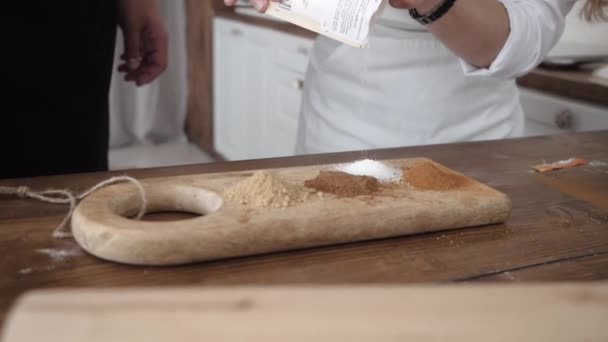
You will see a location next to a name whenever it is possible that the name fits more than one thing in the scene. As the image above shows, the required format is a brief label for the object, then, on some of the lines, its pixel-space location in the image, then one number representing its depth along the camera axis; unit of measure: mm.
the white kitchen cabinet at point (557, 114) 1311
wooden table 498
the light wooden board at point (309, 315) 253
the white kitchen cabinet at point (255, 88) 2213
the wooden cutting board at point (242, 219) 512
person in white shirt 1079
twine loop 599
